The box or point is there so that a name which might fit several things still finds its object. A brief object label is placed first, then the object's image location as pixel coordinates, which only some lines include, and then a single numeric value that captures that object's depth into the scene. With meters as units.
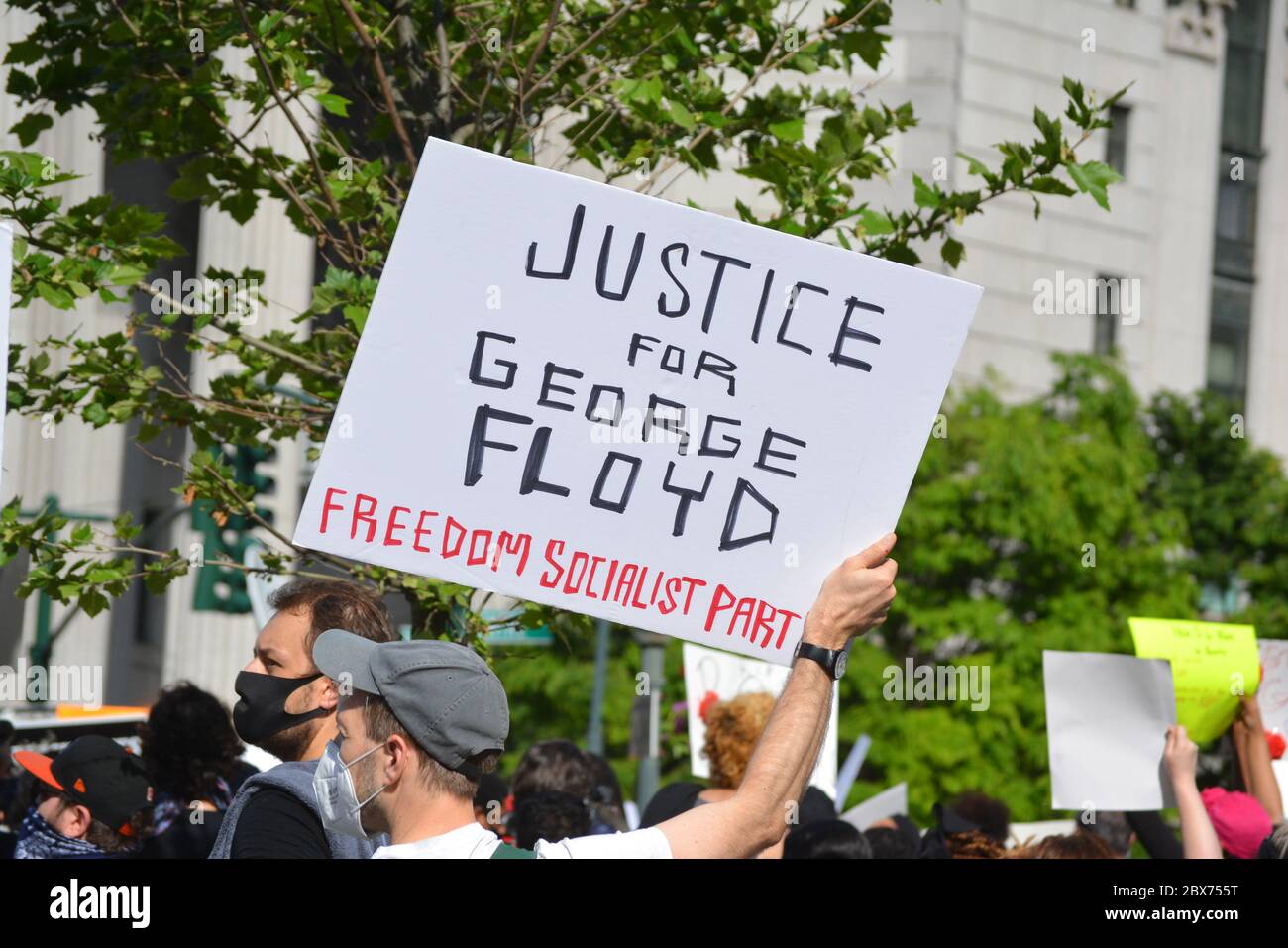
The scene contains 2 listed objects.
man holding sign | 2.57
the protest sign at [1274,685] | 5.43
